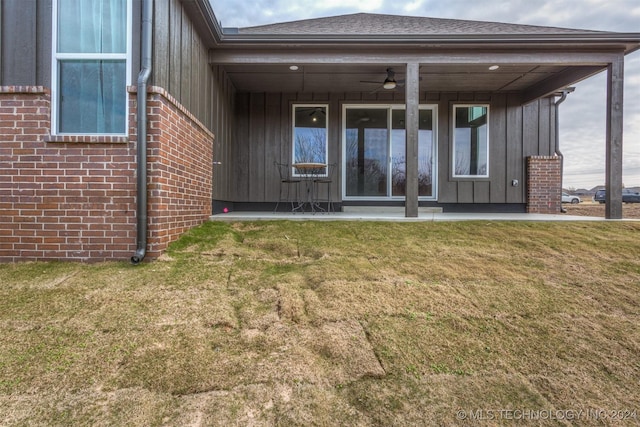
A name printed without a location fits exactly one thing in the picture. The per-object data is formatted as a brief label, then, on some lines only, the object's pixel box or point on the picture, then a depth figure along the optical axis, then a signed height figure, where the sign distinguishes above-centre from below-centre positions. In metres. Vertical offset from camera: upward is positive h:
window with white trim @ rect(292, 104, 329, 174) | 6.47 +1.60
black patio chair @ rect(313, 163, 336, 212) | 6.38 +0.47
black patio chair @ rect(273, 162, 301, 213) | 6.38 +0.47
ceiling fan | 5.14 +2.16
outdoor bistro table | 6.31 +0.63
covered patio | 4.43 +2.24
